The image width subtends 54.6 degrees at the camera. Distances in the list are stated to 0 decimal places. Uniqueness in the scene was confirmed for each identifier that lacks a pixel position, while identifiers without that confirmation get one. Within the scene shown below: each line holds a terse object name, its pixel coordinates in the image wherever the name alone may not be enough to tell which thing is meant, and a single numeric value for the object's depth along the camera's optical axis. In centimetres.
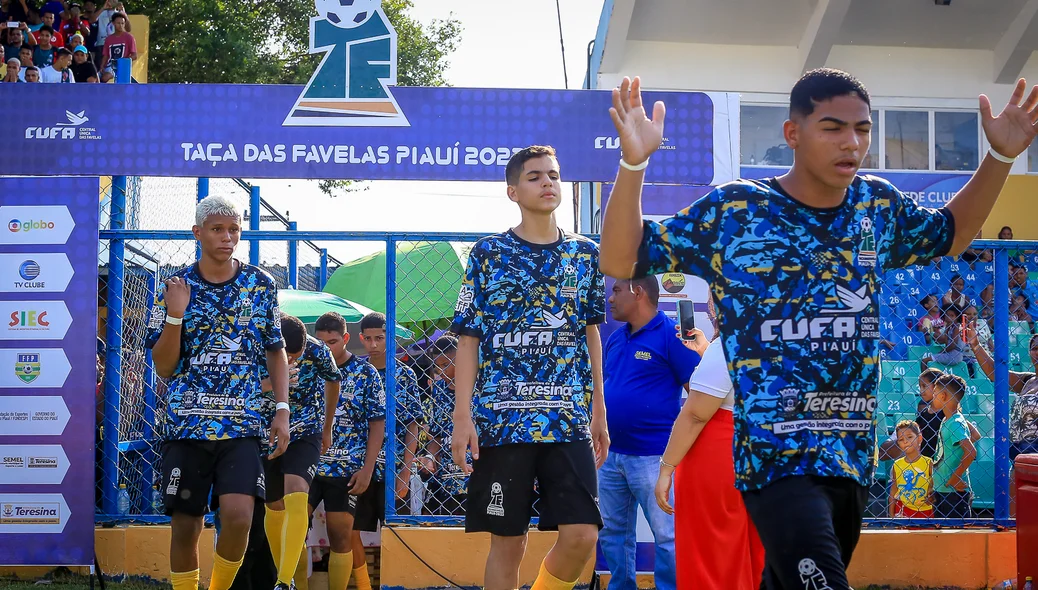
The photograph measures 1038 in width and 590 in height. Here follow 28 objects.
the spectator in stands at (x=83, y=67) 1373
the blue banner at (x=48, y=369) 659
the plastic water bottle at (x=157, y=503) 716
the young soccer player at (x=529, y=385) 419
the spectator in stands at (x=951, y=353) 845
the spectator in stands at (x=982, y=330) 830
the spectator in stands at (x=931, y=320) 863
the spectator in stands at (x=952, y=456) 696
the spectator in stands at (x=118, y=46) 1421
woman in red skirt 446
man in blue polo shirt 576
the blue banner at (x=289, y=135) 676
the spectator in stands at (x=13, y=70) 1257
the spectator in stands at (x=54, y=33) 1421
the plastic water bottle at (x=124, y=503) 686
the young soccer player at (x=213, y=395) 511
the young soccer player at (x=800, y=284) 267
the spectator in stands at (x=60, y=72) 1331
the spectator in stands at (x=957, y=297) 713
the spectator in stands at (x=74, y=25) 1487
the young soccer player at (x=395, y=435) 698
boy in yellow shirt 704
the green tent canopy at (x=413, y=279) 905
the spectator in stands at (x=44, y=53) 1382
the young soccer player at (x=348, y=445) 668
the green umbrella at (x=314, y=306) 844
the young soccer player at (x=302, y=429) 614
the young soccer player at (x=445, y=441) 729
